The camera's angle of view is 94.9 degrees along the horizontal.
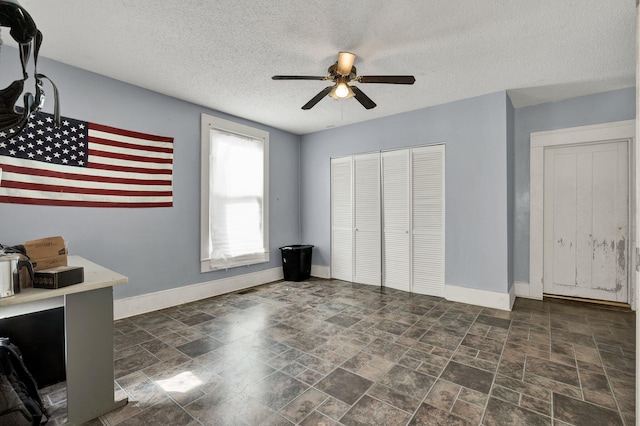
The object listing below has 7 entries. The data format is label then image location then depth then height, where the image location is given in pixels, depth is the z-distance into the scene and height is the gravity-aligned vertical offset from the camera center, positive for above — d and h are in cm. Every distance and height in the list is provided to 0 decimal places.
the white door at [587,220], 385 -12
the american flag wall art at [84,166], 282 +50
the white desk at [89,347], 175 -84
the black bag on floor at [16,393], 164 -109
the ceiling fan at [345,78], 269 +125
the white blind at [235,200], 444 +19
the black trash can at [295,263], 529 -92
